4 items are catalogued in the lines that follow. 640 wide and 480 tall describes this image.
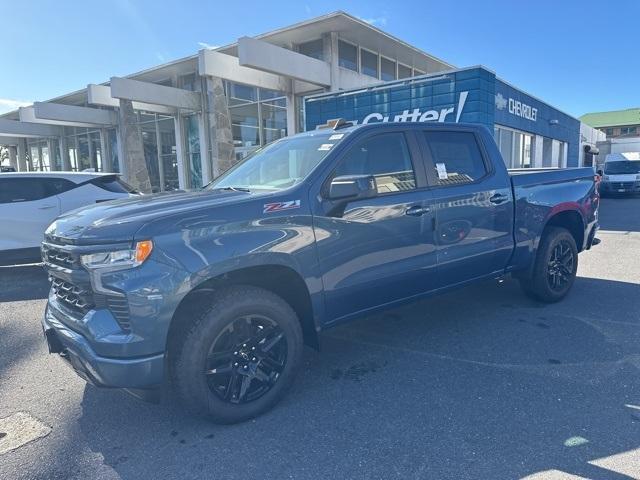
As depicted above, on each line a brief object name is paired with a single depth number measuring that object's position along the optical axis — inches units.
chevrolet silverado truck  102.1
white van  820.6
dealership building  501.0
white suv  274.2
